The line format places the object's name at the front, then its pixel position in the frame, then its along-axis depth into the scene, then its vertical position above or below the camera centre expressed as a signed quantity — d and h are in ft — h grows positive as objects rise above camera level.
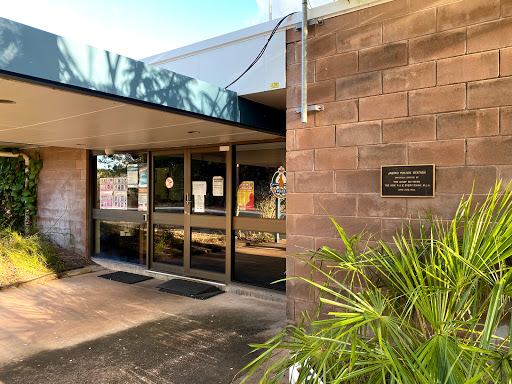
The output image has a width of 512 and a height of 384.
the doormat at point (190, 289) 17.13 -4.85
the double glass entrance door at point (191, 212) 18.70 -1.35
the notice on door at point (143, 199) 21.75 -0.70
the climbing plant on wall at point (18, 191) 26.11 -0.29
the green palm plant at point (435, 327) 4.97 -2.16
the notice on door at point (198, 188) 19.38 -0.05
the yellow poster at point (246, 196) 17.65 -0.42
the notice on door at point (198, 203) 19.44 -0.86
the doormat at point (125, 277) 19.91 -4.94
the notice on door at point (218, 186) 18.61 +0.05
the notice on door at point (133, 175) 22.30 +0.72
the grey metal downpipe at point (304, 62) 11.07 +3.70
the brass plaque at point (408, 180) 9.34 +0.18
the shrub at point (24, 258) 19.40 -3.88
